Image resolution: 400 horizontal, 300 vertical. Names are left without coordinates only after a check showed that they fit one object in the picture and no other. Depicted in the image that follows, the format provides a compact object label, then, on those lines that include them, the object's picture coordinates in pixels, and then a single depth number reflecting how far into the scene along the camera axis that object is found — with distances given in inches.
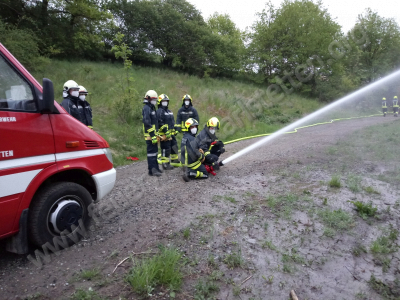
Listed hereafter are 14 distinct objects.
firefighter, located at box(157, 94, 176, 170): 299.3
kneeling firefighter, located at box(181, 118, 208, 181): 255.8
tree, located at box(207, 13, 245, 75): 1059.9
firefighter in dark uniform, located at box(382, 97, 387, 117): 843.0
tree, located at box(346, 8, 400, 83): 1155.9
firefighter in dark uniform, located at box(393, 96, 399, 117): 843.4
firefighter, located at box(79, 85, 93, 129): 277.4
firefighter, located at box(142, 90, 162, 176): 263.4
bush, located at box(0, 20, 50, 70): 434.6
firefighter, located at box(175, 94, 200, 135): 344.5
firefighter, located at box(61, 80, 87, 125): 258.5
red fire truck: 112.0
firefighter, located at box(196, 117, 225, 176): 263.9
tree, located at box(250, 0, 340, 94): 958.4
